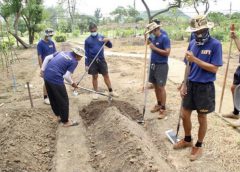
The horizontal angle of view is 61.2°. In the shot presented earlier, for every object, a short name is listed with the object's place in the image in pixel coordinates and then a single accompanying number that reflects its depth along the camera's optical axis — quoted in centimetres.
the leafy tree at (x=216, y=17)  1695
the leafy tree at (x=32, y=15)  1379
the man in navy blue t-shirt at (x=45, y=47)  436
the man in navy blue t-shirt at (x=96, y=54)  459
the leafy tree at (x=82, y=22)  2647
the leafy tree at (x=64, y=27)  2539
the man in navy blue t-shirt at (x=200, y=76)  251
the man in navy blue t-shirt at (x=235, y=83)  346
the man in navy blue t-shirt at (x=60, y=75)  357
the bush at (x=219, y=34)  1297
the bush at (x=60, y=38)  1806
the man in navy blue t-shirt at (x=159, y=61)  361
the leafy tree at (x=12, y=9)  1282
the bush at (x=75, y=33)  2122
